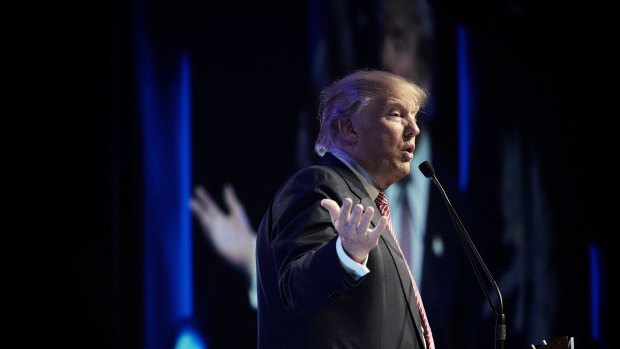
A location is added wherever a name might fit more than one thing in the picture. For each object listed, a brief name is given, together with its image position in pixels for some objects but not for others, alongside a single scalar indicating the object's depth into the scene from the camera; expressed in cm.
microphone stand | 698
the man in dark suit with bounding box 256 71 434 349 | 660
